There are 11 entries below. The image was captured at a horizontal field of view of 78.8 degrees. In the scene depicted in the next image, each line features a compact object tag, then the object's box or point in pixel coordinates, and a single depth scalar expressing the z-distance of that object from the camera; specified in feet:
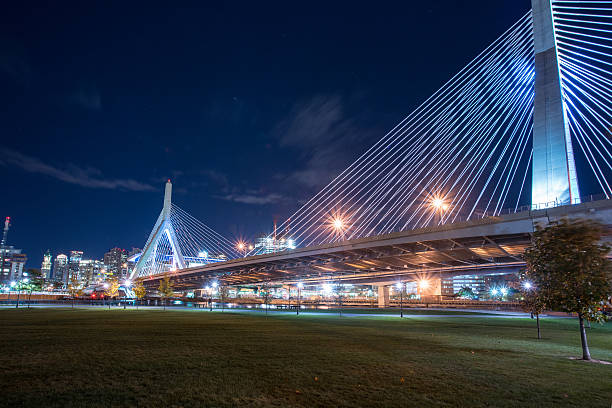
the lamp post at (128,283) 281.33
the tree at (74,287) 234.99
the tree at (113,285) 242.29
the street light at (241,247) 268.21
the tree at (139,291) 200.94
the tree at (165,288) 207.22
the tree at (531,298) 39.04
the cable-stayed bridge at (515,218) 84.23
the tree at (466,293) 414.00
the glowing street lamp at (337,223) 194.80
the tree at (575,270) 35.01
